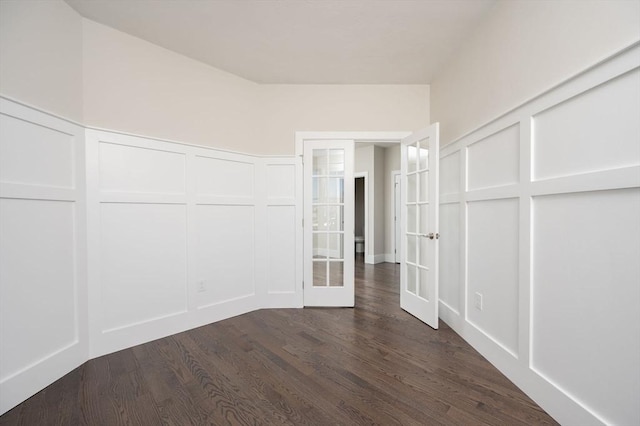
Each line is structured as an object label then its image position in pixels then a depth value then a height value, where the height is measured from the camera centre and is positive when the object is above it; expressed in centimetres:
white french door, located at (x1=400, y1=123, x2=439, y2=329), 257 -15
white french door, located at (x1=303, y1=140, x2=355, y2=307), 319 -15
